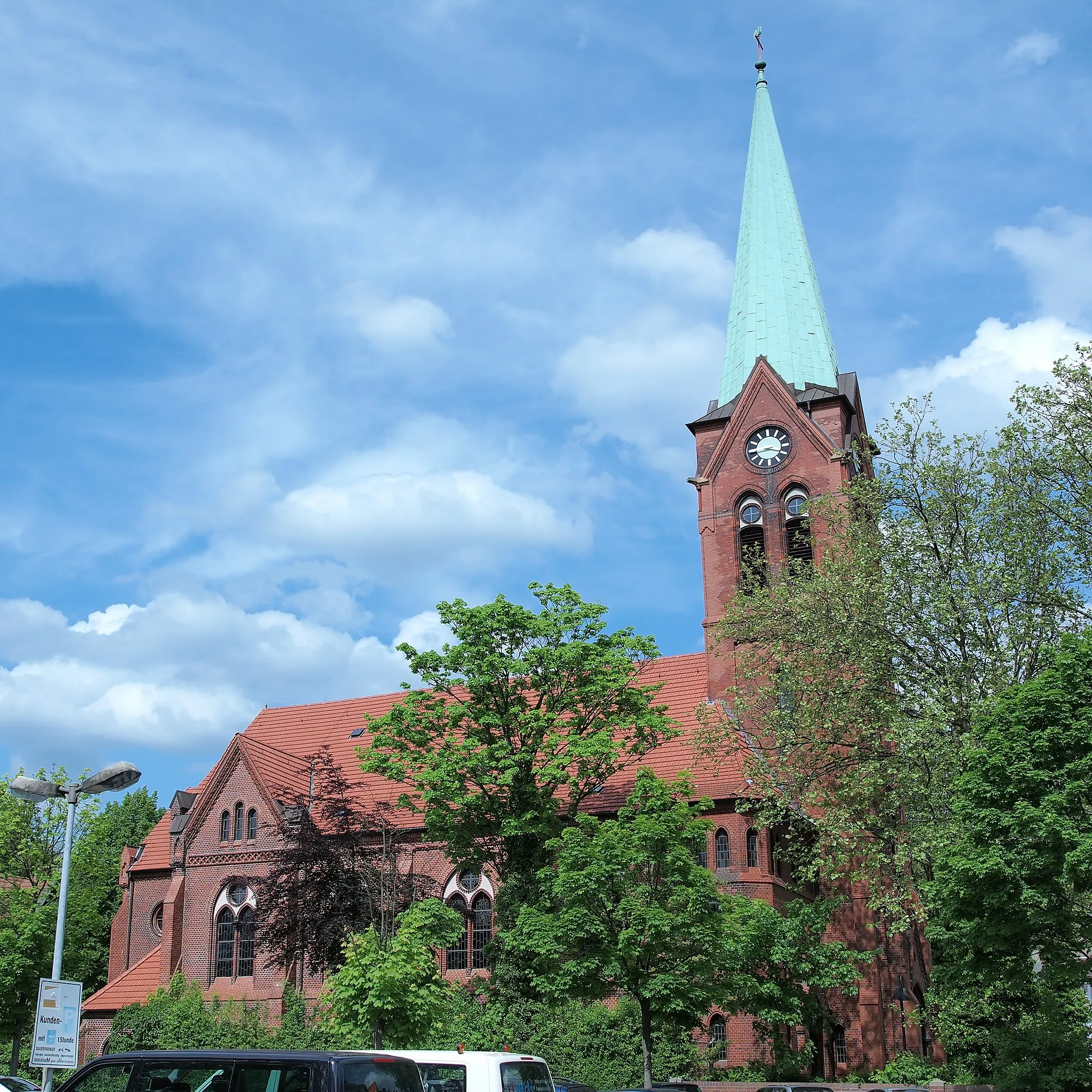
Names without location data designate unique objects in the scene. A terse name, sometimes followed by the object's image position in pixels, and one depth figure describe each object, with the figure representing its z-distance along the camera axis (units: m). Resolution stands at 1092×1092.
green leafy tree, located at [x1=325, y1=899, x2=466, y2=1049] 25.14
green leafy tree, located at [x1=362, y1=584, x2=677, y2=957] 34.25
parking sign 14.58
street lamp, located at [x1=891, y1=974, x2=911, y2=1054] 33.28
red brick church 40.75
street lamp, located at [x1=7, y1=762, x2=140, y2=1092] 16.50
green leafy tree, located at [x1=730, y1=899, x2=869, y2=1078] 29.67
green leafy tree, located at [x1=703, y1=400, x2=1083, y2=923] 26.55
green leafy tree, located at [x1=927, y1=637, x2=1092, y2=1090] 20.73
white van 14.62
